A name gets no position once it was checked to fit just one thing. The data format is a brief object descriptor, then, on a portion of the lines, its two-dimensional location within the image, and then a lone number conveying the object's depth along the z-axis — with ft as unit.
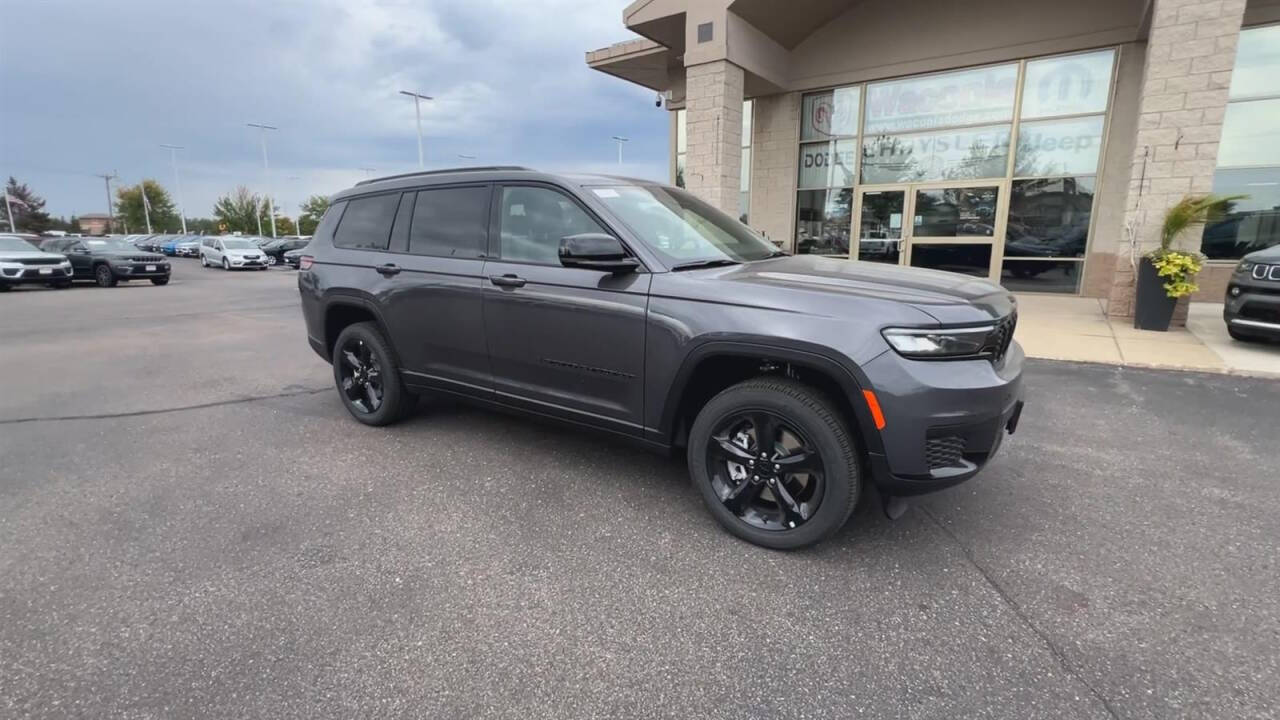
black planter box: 27.43
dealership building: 33.78
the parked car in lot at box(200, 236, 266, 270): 94.12
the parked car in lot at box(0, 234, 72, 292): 56.13
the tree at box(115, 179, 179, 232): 238.48
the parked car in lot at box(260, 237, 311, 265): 106.52
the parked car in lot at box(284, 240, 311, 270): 96.45
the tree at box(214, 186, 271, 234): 231.91
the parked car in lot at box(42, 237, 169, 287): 61.67
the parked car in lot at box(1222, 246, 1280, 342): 22.30
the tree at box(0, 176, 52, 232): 230.07
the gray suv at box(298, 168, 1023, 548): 8.80
